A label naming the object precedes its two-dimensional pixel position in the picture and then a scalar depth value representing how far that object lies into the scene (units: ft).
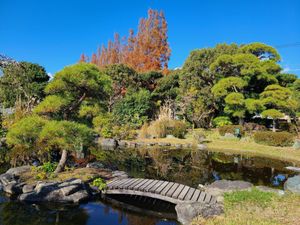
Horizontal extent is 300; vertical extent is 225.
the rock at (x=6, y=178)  15.85
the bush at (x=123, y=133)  40.55
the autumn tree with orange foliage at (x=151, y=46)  74.23
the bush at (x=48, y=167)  17.88
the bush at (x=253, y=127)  43.95
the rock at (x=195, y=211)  11.30
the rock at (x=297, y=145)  31.14
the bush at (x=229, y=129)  40.16
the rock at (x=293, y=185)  14.66
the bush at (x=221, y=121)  47.67
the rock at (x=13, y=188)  14.96
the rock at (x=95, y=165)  20.45
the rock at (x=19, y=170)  17.57
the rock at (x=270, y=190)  14.05
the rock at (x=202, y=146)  34.37
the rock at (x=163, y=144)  36.17
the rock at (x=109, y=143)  35.14
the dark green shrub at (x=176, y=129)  41.24
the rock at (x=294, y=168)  22.64
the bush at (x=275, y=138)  33.24
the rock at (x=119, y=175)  17.97
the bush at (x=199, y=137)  37.65
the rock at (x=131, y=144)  35.85
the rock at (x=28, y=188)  14.79
